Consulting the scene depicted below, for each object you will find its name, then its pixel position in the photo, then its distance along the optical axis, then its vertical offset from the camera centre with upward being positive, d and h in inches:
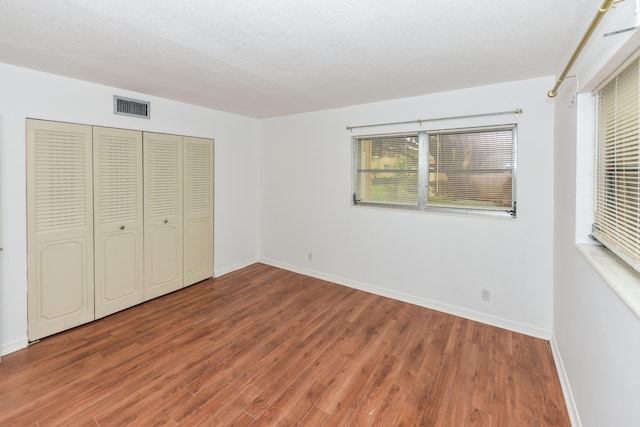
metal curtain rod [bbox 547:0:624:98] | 43.3 +31.4
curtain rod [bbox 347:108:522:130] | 109.4 +36.6
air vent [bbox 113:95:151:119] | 121.7 +41.5
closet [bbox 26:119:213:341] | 104.8 -6.8
